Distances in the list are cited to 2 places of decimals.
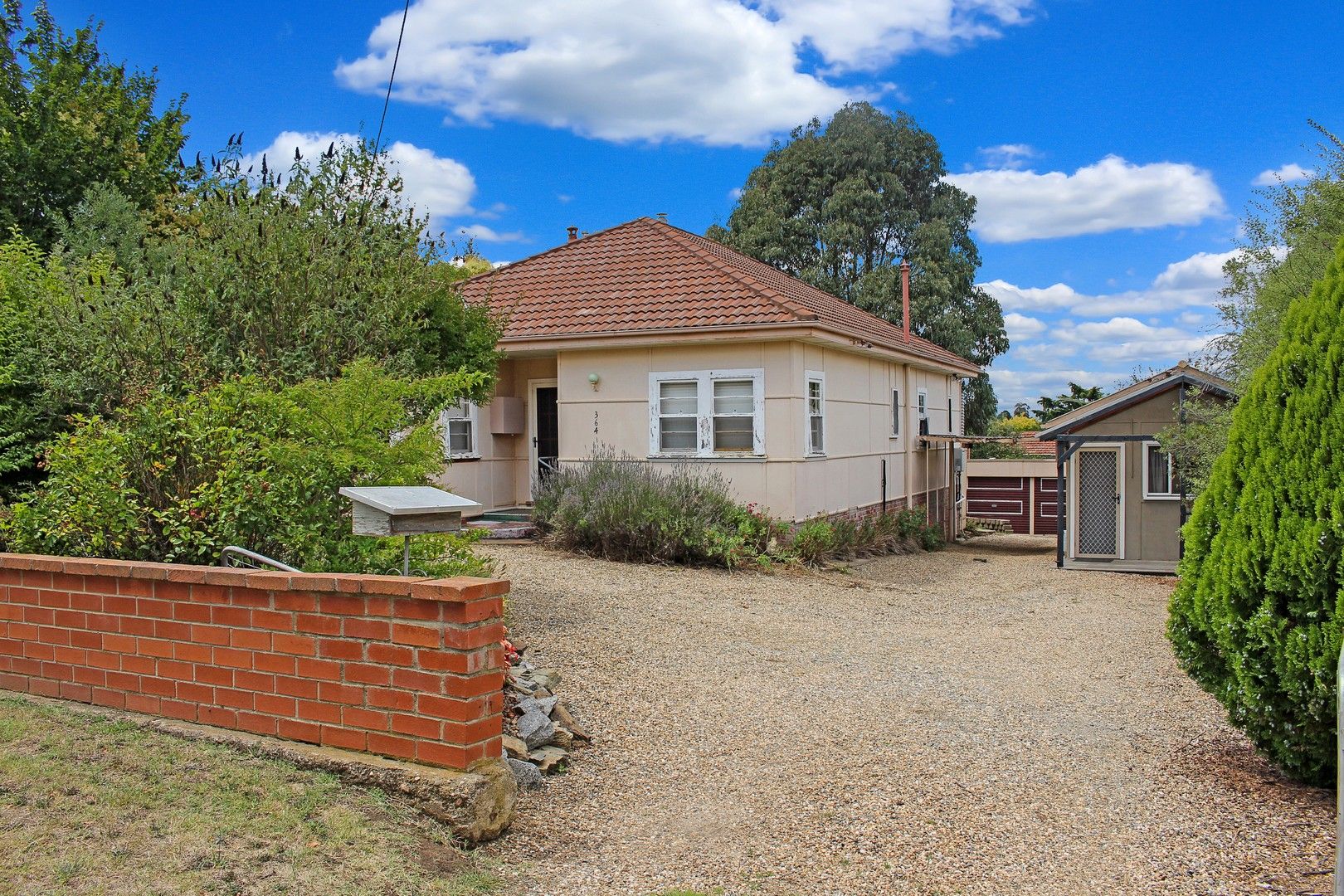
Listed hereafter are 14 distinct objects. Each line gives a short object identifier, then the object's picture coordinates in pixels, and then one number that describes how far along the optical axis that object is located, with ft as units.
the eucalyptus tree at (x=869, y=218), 112.78
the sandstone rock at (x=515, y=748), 16.43
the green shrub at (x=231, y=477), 18.26
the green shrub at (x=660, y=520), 41.37
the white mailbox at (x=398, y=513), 15.56
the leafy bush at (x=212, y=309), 21.75
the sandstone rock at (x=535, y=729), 17.32
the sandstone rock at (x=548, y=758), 16.84
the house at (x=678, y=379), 48.62
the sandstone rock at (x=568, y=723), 18.53
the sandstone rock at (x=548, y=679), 20.22
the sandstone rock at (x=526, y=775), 16.07
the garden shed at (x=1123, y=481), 53.83
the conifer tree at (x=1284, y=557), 15.39
